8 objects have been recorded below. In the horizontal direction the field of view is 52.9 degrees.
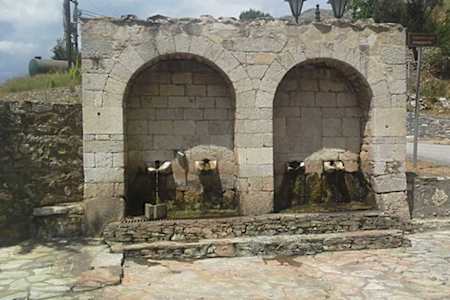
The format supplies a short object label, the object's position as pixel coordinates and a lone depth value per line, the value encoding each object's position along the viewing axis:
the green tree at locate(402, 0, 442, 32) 28.48
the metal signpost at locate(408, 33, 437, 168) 8.80
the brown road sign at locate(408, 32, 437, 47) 8.80
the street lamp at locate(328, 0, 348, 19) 8.59
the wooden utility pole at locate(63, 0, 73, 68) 19.58
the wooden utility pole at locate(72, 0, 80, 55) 21.37
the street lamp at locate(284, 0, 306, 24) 8.50
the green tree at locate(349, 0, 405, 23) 28.98
